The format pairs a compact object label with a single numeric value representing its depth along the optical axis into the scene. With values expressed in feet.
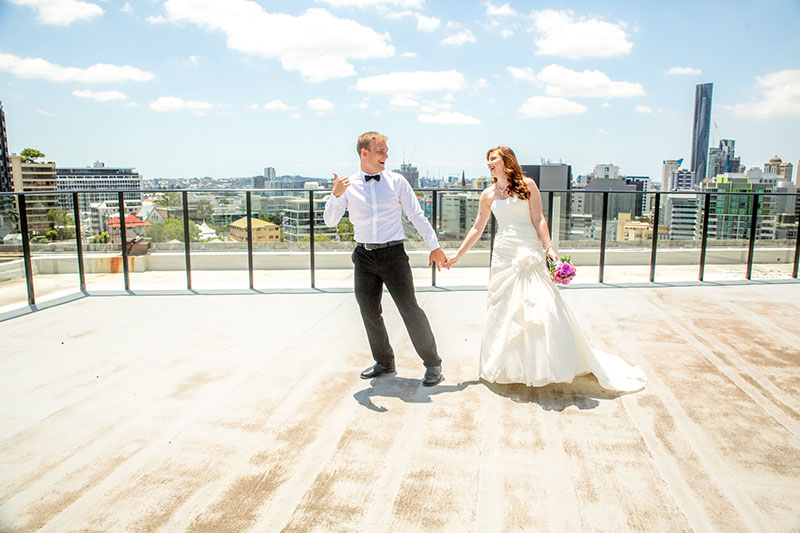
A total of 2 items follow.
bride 9.75
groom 10.00
